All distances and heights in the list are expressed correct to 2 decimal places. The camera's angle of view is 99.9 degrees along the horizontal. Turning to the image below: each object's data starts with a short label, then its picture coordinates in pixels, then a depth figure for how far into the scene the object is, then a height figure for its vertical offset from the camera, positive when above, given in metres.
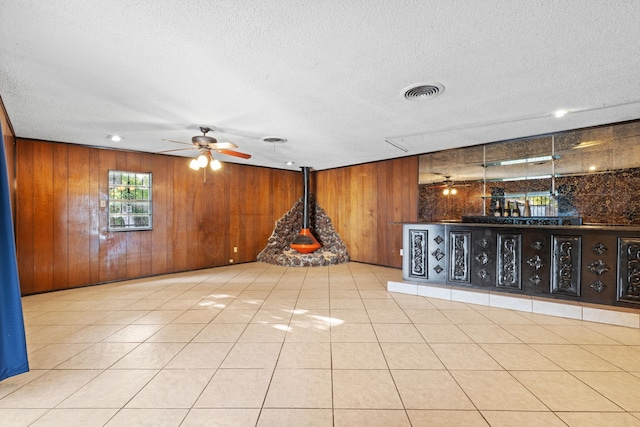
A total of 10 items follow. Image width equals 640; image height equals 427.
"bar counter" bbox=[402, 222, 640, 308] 3.05 -0.58
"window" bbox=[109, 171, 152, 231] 4.94 +0.24
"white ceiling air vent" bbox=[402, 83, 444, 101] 2.53 +1.21
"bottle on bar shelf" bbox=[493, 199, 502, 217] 4.45 +0.10
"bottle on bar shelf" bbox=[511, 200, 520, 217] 4.30 +0.08
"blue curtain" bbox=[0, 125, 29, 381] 1.91 -0.64
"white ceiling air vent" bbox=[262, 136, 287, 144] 4.26 +1.22
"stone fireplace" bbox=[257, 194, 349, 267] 6.38 -0.74
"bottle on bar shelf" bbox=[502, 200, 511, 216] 4.39 +0.10
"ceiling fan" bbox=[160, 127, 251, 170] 3.73 +0.93
